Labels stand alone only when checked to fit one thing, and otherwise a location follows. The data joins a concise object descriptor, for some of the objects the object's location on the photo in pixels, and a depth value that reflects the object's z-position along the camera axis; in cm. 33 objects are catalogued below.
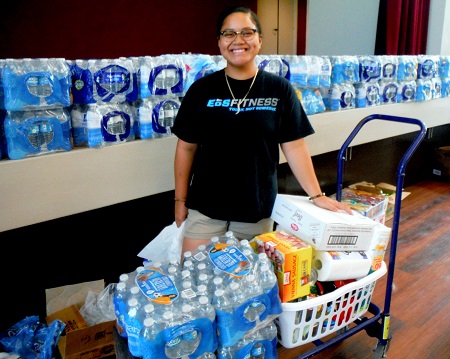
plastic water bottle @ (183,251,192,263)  146
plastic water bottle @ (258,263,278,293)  130
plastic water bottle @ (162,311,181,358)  111
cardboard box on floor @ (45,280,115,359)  186
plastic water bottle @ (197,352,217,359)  119
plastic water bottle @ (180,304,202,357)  113
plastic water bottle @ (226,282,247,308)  122
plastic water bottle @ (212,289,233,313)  121
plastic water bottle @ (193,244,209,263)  143
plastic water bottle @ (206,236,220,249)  152
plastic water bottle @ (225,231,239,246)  150
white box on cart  147
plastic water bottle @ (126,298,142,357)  112
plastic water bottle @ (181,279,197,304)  119
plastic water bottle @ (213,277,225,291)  125
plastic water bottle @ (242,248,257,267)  136
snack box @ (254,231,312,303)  138
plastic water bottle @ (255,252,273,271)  134
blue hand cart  142
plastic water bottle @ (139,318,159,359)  108
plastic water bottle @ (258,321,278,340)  133
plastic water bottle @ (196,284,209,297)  122
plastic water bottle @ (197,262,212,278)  136
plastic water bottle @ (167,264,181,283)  133
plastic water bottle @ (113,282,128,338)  121
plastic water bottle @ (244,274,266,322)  124
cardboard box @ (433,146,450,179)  473
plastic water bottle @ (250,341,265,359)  130
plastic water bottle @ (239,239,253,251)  145
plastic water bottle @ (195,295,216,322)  117
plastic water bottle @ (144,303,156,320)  111
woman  164
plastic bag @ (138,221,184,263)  212
